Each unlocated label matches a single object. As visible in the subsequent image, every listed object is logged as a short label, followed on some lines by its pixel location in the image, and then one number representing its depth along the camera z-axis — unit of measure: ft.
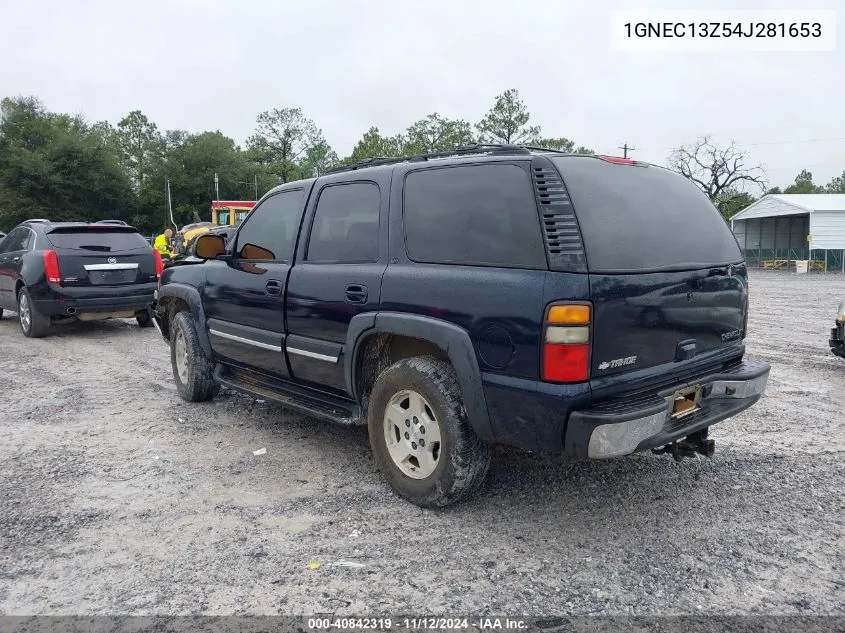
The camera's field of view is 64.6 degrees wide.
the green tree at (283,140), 257.55
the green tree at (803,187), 265.46
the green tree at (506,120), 217.15
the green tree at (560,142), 211.20
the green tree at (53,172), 163.94
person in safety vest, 49.49
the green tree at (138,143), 245.67
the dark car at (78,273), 31.09
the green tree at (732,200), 163.63
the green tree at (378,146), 193.21
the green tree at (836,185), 321.48
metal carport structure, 98.89
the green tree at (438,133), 210.79
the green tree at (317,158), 255.91
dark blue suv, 10.16
